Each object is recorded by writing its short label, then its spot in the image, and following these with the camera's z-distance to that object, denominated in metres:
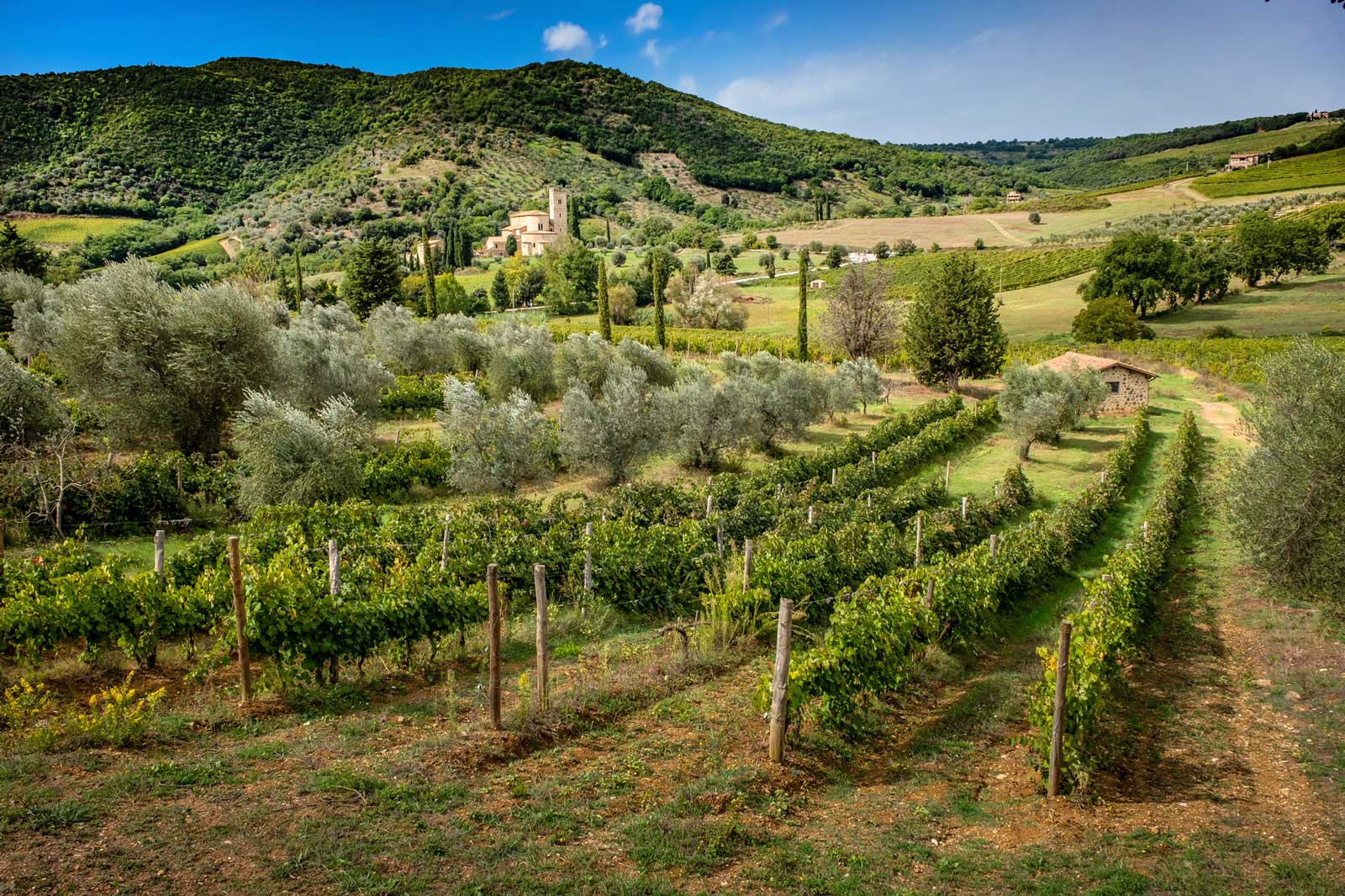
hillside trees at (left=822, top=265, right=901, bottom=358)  50.47
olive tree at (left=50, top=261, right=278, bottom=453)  24.59
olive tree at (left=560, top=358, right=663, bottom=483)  25.81
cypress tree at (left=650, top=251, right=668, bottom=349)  51.47
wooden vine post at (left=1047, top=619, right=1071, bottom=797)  8.03
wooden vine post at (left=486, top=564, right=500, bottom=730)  8.09
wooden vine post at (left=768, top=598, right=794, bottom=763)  8.21
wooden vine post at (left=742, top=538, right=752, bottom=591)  13.23
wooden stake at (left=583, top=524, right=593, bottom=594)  14.02
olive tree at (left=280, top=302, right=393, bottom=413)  29.42
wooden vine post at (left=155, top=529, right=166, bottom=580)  11.24
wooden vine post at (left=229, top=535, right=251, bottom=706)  8.30
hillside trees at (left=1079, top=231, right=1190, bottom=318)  61.31
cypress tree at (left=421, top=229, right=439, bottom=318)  56.31
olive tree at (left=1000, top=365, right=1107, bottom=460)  30.59
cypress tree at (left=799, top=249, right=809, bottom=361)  49.75
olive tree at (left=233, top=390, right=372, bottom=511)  20.20
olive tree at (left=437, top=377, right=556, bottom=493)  23.94
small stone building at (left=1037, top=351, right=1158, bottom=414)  39.31
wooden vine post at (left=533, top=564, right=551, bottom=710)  8.26
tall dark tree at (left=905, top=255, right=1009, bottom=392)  42.69
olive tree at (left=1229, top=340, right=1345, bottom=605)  15.41
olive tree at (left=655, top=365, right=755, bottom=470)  28.62
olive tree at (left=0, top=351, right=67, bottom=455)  20.33
